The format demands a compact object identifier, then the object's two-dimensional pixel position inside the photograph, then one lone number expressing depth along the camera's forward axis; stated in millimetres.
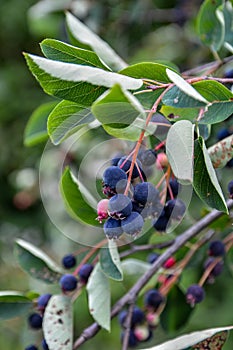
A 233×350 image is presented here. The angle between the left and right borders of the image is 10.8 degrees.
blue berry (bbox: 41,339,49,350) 606
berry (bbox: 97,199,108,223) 531
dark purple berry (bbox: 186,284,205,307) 660
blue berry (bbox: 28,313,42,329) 640
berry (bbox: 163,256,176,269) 680
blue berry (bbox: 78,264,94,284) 636
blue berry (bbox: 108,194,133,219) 516
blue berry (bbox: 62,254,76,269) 669
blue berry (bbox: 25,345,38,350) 635
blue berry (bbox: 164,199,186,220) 573
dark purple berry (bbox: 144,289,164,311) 674
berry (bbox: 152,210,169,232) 575
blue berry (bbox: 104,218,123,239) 527
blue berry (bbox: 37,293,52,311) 631
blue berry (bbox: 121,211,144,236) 523
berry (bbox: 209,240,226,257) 671
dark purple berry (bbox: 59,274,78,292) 629
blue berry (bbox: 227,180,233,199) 564
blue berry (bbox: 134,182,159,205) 531
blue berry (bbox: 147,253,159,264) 683
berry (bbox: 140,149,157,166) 564
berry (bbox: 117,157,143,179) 533
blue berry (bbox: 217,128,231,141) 621
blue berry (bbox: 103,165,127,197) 521
